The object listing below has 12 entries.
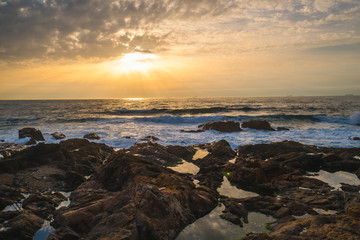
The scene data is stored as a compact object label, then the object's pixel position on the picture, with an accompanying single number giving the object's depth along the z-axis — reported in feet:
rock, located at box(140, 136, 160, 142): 58.59
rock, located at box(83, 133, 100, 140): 60.74
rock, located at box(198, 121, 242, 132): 71.10
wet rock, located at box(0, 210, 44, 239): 14.82
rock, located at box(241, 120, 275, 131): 73.95
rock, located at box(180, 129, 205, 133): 72.16
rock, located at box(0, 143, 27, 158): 39.38
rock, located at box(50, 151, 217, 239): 13.88
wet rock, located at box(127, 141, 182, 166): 36.35
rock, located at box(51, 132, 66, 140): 61.38
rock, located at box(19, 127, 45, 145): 56.75
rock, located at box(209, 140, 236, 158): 39.73
